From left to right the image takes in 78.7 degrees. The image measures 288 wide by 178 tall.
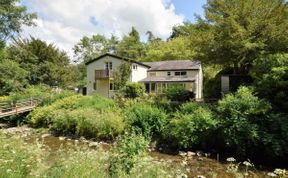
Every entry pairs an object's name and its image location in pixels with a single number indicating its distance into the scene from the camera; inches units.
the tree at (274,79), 336.9
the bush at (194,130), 350.9
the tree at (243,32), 478.7
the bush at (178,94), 647.5
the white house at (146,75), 862.4
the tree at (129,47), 1452.9
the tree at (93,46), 1456.4
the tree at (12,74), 638.0
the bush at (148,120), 400.1
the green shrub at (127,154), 161.9
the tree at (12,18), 609.9
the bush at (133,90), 762.7
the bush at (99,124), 409.2
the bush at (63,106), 514.9
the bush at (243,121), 319.0
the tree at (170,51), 1174.9
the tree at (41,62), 922.0
